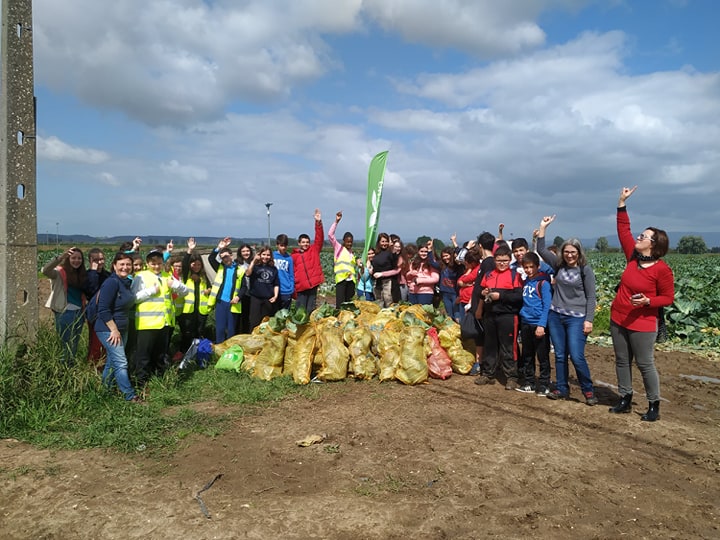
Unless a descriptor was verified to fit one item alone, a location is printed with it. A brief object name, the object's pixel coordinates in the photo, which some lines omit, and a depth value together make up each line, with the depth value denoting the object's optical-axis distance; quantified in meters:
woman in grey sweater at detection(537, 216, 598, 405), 5.48
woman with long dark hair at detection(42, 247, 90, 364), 5.87
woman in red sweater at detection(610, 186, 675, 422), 4.82
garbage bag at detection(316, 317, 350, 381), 6.49
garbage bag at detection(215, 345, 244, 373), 6.93
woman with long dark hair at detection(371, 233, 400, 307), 8.74
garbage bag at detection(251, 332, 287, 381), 6.61
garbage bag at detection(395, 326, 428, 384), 6.45
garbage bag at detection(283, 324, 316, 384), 6.38
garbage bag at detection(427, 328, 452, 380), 6.74
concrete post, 5.36
